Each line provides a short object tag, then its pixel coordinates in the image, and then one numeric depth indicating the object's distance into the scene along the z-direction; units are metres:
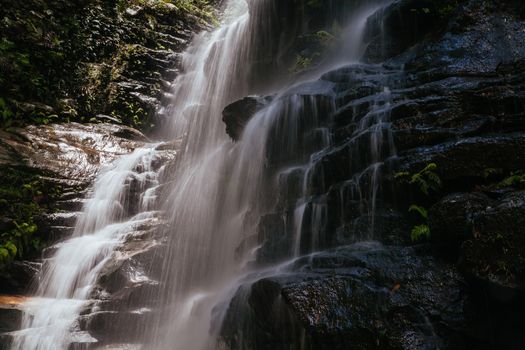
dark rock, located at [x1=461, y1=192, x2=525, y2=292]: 3.77
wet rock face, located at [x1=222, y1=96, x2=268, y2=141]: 9.48
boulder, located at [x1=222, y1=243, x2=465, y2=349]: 3.83
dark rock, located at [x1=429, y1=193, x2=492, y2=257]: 4.37
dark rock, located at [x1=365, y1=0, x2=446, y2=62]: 9.68
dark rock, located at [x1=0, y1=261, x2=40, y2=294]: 8.31
